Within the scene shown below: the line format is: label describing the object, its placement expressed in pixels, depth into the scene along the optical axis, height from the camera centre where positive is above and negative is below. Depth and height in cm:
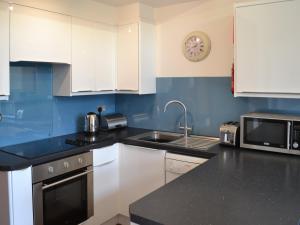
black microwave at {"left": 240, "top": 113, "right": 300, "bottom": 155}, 217 -26
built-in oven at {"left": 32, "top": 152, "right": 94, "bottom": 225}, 213 -73
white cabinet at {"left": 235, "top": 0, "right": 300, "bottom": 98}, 209 +35
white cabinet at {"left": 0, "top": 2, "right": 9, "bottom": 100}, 212 +33
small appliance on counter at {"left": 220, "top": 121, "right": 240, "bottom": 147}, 246 -31
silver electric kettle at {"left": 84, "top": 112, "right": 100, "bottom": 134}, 302 -26
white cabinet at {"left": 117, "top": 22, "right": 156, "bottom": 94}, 301 +40
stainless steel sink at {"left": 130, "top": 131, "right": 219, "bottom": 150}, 254 -40
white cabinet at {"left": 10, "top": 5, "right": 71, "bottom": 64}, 223 +49
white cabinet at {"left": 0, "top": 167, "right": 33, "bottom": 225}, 196 -67
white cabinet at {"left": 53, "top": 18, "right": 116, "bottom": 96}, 272 +33
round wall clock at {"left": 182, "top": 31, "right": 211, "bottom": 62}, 283 +49
